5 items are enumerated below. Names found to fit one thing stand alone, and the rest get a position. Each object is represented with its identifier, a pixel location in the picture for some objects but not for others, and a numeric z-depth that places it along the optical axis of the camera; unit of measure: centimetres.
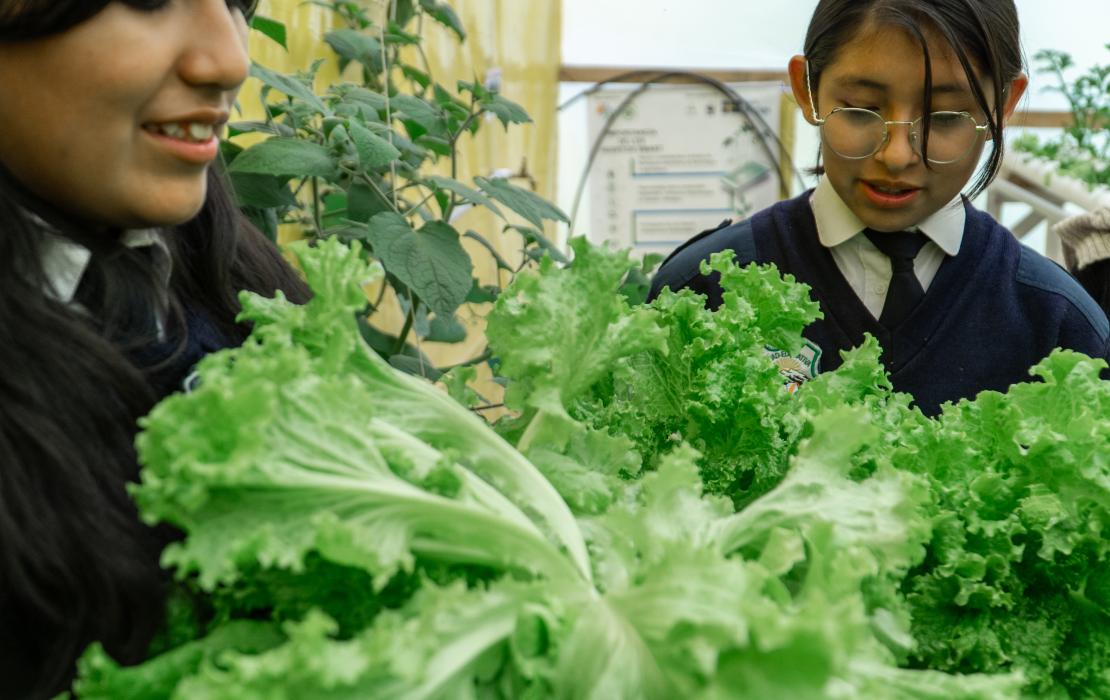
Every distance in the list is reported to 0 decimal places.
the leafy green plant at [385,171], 140
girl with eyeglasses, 142
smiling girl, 68
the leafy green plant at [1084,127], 307
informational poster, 422
